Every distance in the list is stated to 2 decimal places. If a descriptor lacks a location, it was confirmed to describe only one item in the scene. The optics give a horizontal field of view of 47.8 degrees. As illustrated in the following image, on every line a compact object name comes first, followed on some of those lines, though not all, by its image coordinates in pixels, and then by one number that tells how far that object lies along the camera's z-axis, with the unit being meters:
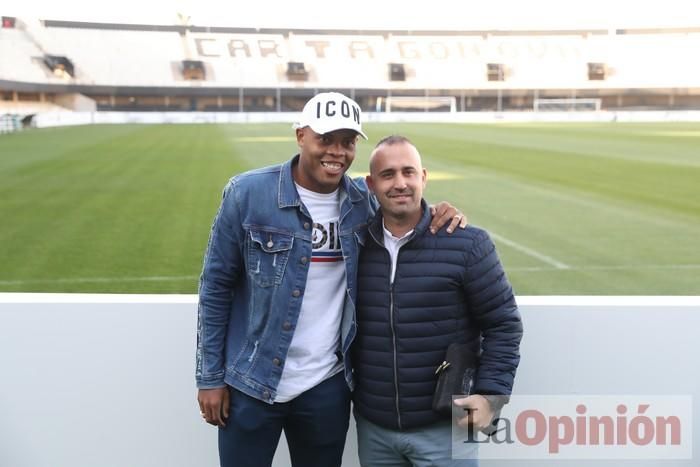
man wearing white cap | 2.19
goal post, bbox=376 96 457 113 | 52.53
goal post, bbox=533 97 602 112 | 51.27
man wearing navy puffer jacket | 2.16
